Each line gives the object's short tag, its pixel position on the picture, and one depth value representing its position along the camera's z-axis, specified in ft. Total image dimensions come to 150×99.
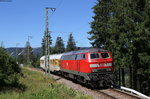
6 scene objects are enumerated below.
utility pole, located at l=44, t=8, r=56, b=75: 99.40
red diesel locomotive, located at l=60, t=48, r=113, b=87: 62.18
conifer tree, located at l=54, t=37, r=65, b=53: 316.93
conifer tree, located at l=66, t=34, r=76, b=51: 366.43
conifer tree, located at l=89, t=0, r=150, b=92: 86.33
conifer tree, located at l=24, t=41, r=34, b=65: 407.85
